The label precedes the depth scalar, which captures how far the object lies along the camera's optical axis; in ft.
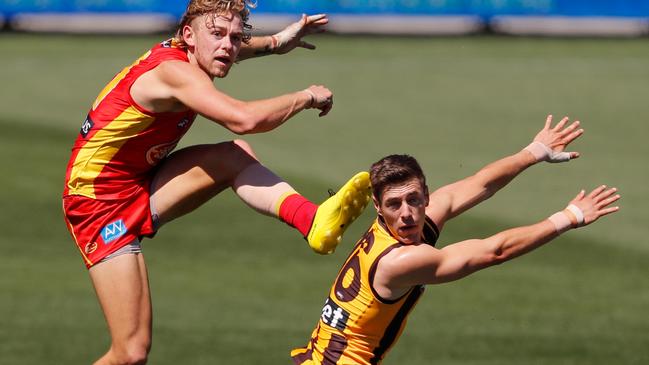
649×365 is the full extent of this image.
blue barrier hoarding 198.90
